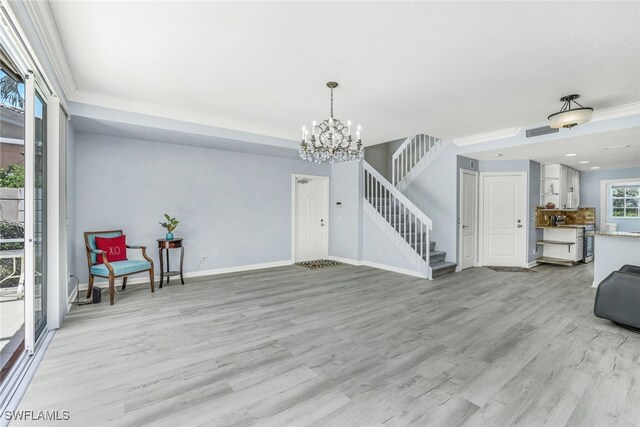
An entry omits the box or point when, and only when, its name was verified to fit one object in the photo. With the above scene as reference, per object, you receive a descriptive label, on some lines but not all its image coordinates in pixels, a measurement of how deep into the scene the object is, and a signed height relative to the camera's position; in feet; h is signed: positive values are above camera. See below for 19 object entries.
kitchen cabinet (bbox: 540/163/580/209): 22.74 +2.23
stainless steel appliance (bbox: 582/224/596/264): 23.66 -2.70
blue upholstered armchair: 13.03 -2.46
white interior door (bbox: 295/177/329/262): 22.98 -0.52
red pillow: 14.30 -1.74
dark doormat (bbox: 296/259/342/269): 21.38 -3.81
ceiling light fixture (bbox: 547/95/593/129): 11.62 +3.89
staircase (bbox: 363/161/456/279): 18.33 -1.25
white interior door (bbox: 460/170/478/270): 20.52 -0.29
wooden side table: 15.92 -1.86
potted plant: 16.26 -0.73
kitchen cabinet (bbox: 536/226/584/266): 22.27 -2.39
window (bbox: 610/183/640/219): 26.50 +1.20
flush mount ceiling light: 16.64 +3.78
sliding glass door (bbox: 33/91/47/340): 9.80 -0.06
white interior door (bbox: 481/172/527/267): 21.49 -0.43
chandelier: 11.41 +2.75
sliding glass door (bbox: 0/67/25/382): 7.75 +0.09
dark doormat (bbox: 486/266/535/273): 20.11 -3.88
